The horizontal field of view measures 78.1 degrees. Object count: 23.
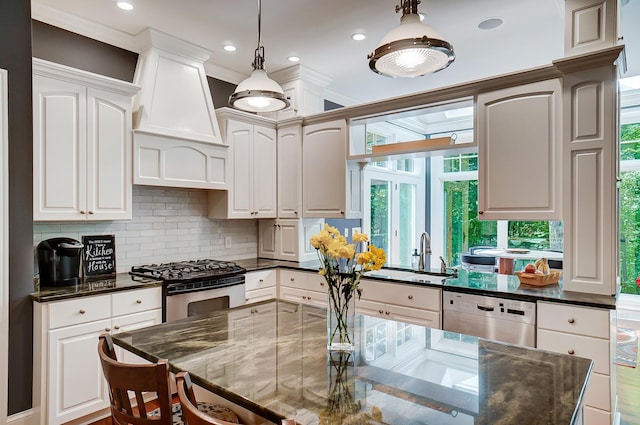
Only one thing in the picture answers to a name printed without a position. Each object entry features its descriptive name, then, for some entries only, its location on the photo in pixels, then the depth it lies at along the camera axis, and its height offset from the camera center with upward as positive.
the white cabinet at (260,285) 3.74 -0.73
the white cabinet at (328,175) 3.98 +0.36
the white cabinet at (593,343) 2.30 -0.81
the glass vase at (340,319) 1.55 -0.43
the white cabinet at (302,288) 3.75 -0.76
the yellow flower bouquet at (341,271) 1.50 -0.24
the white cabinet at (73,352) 2.49 -0.92
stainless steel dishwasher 2.58 -0.74
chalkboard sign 3.12 -0.36
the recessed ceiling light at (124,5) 2.93 +1.55
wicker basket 2.80 -0.50
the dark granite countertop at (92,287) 2.51 -0.53
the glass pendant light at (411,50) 1.74 +0.73
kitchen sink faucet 3.53 -0.35
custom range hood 3.30 +0.80
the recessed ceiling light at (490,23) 3.17 +1.52
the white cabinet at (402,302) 3.00 -0.75
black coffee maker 2.76 -0.35
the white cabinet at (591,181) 2.47 +0.18
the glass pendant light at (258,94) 2.29 +0.68
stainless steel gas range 3.05 -0.61
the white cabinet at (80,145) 2.69 +0.49
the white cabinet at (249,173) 3.98 +0.40
